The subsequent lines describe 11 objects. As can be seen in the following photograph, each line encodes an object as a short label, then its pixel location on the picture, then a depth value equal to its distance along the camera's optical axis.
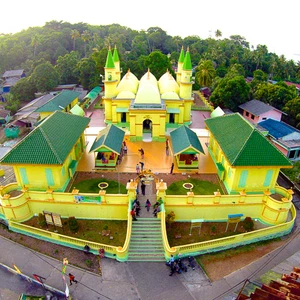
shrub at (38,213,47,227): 21.41
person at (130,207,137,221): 20.79
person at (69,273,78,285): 17.39
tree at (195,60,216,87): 60.22
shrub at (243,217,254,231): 21.44
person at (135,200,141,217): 21.41
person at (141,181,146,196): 23.36
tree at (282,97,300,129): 43.53
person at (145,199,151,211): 21.66
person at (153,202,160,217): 21.16
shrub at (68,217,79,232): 21.02
